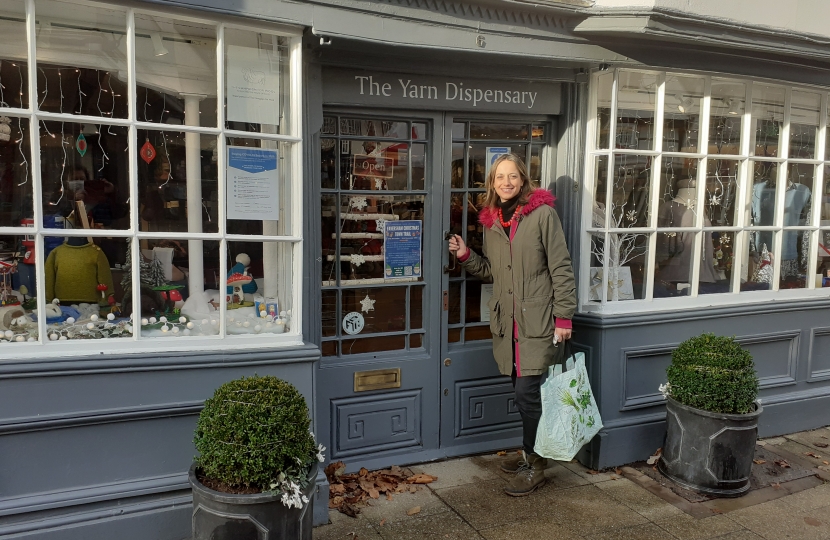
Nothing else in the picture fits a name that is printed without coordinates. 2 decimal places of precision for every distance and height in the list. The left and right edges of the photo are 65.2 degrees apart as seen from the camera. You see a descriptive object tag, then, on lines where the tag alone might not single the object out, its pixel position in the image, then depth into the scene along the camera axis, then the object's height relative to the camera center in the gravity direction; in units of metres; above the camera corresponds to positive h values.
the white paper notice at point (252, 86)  3.54 +0.80
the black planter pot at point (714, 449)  4.27 -1.41
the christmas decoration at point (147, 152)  3.39 +0.40
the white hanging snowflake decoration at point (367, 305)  4.44 -0.50
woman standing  4.16 -0.34
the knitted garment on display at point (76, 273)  3.29 -0.24
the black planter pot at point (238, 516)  2.77 -1.24
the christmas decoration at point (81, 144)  3.28 +0.42
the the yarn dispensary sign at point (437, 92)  4.06 +0.94
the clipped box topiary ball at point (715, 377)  4.24 -0.92
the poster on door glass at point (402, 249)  4.46 -0.12
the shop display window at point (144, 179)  3.19 +0.26
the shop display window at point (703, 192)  4.75 +0.36
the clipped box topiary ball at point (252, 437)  2.78 -0.90
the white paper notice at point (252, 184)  3.59 +0.26
